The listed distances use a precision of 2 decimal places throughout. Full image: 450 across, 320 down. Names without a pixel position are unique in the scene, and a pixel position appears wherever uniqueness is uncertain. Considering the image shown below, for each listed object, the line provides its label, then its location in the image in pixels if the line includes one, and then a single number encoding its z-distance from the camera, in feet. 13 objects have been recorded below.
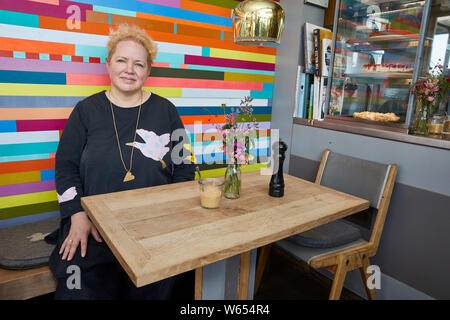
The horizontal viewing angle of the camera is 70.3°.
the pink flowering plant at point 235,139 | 4.20
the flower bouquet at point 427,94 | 5.71
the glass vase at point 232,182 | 4.45
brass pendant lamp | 3.53
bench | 4.20
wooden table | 2.95
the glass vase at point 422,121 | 5.86
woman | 4.35
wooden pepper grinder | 4.61
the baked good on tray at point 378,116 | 6.66
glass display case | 6.97
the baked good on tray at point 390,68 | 6.78
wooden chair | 5.16
